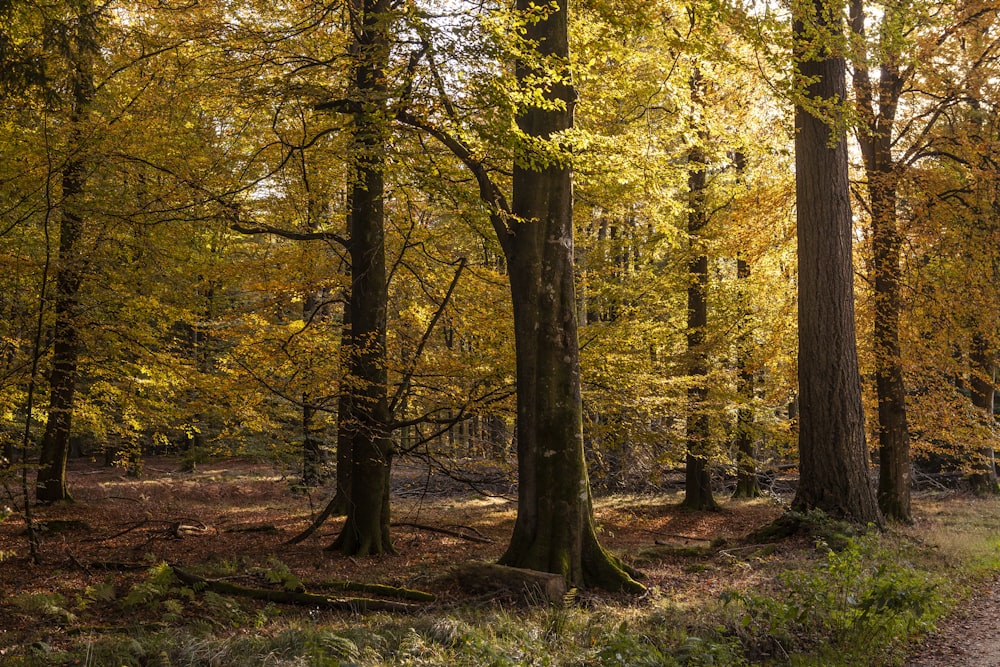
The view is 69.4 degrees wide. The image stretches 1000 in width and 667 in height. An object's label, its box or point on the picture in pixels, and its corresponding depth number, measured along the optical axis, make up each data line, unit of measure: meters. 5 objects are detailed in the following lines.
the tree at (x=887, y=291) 13.96
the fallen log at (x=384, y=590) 7.60
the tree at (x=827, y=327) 10.77
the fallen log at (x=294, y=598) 7.30
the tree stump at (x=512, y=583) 7.29
